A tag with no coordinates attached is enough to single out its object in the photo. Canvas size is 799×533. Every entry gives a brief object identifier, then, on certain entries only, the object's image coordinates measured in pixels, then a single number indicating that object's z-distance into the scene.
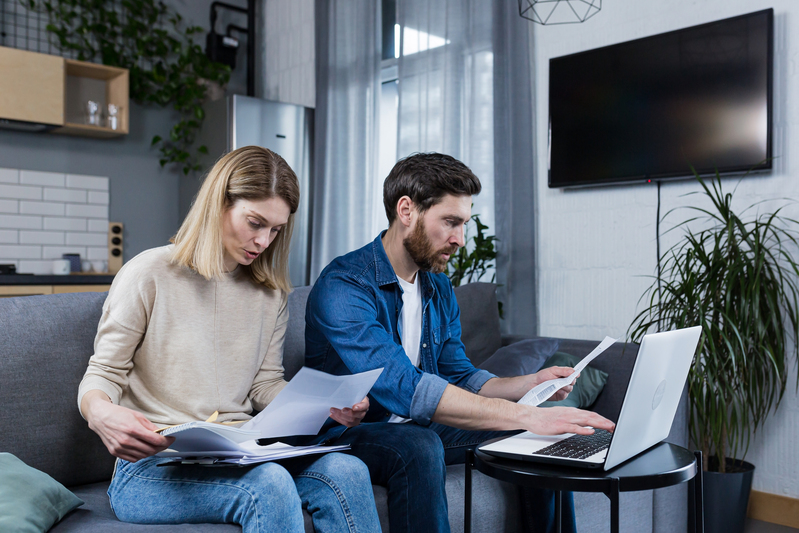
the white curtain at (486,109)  3.06
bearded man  1.42
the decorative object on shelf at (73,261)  4.18
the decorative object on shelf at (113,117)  4.19
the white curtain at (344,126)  3.79
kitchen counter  3.36
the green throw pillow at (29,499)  1.15
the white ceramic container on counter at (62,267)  4.12
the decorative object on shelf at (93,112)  4.11
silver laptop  1.14
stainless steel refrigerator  4.09
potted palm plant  2.20
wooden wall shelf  3.72
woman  1.22
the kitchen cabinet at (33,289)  3.34
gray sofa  1.45
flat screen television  2.45
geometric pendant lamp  2.93
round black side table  1.15
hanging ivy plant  4.19
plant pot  2.26
